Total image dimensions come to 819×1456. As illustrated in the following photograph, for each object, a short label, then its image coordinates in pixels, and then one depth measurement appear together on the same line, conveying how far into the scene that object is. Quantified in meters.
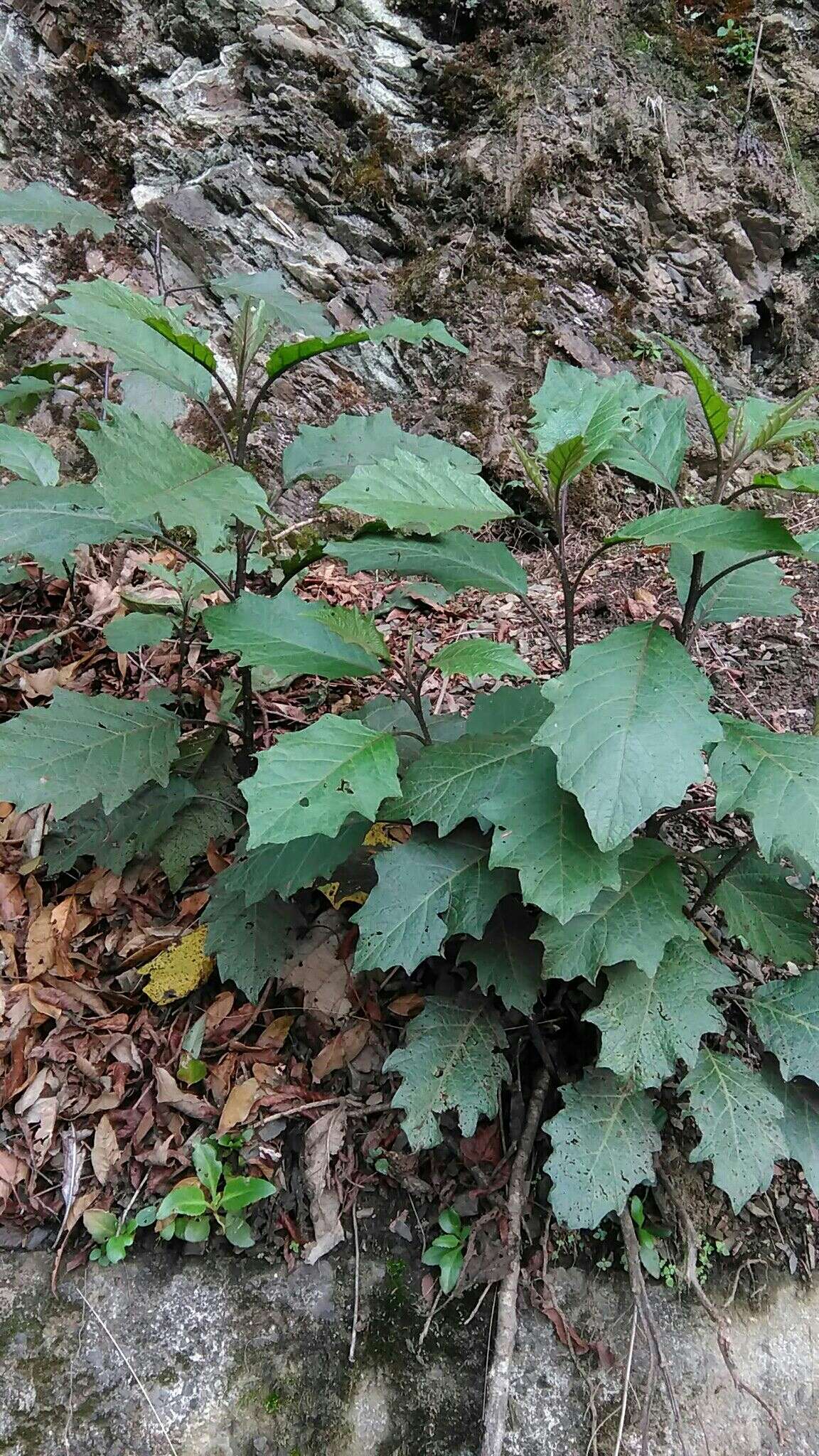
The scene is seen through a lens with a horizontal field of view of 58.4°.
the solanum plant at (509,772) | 1.28
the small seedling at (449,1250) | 1.54
